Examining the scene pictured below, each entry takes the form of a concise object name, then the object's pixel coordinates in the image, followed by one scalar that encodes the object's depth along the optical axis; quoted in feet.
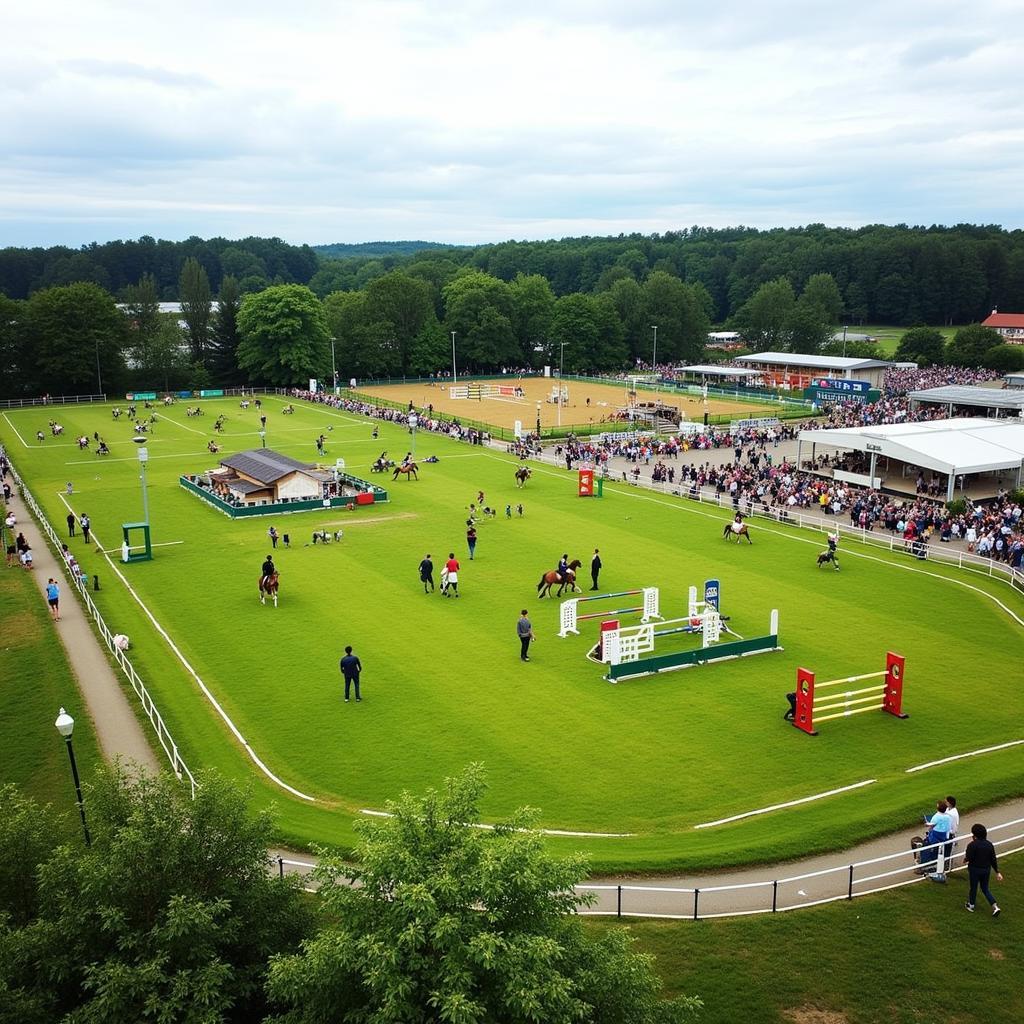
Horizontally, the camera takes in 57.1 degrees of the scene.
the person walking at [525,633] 77.97
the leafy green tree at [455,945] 25.62
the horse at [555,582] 95.81
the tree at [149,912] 27.94
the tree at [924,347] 343.67
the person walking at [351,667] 70.38
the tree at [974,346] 328.10
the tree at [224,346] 342.44
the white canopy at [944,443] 143.64
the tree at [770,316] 388.98
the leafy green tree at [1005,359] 318.45
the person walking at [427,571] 98.48
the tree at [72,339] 294.25
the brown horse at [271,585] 95.14
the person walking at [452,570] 96.27
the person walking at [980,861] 44.73
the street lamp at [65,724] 45.03
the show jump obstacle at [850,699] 66.23
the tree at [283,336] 316.60
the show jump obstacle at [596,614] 85.61
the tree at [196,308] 346.33
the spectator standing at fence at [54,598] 91.50
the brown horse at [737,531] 120.57
